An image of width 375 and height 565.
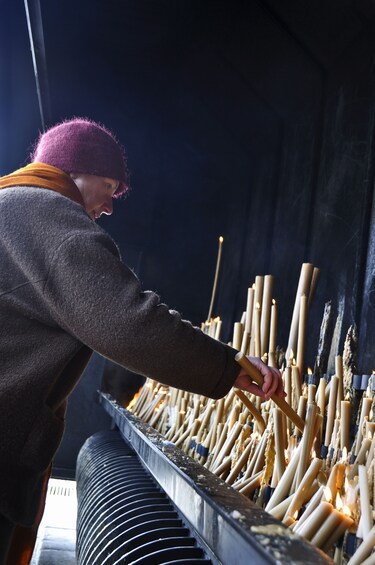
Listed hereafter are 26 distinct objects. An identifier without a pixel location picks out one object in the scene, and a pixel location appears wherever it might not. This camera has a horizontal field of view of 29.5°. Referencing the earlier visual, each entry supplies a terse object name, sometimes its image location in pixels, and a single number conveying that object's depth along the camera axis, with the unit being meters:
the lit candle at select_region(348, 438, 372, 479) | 1.79
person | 1.59
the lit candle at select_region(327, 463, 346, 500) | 1.59
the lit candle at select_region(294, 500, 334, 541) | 1.39
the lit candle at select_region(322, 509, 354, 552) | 1.41
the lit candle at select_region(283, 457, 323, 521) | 1.66
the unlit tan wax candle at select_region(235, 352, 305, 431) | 1.67
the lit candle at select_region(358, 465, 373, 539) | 1.39
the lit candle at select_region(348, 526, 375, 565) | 1.29
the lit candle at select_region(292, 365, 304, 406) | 2.44
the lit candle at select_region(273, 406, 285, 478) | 2.02
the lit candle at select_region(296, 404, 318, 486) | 1.82
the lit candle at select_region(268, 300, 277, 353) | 3.00
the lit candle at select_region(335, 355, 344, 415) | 2.25
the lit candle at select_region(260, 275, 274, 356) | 3.09
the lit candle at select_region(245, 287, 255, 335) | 3.35
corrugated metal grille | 1.95
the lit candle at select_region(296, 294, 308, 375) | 2.76
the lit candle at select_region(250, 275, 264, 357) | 3.20
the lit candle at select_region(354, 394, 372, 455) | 2.04
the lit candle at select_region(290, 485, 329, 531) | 1.48
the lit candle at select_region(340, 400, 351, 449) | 2.00
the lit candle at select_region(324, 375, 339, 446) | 2.21
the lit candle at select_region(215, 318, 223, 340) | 4.25
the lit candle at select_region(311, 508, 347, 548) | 1.39
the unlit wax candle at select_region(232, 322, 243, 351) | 3.29
